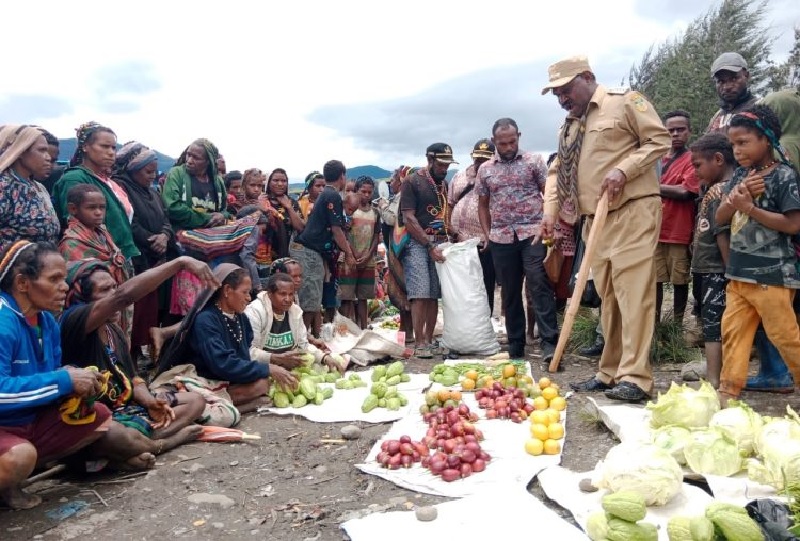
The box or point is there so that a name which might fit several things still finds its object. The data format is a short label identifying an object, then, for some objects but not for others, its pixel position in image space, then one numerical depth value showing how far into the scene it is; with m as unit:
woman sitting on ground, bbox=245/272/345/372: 5.56
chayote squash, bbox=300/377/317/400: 5.11
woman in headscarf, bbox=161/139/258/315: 6.15
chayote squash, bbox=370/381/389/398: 5.02
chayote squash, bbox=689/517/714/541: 2.31
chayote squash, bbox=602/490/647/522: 2.49
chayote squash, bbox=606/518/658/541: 2.45
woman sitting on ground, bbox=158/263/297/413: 4.78
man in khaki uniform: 4.51
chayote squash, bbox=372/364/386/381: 5.68
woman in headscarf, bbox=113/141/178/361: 5.82
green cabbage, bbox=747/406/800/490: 2.75
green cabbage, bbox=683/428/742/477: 3.02
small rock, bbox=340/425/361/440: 4.29
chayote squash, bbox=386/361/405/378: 5.68
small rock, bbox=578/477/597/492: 3.08
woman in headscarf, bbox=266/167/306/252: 7.86
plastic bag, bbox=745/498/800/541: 2.17
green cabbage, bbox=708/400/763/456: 3.19
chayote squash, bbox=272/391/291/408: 5.05
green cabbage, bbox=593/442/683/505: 2.79
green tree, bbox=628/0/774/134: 17.80
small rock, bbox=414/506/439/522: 2.86
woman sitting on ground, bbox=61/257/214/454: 3.66
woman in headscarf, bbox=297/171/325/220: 8.90
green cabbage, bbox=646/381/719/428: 3.47
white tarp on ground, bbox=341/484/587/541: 2.74
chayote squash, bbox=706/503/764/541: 2.26
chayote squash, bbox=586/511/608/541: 2.54
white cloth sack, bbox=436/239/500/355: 6.60
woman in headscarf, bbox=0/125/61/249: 4.48
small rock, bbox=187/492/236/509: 3.35
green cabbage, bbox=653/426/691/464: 3.18
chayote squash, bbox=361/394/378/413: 4.84
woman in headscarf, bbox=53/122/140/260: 5.23
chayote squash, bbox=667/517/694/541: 2.39
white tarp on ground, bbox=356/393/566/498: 3.34
